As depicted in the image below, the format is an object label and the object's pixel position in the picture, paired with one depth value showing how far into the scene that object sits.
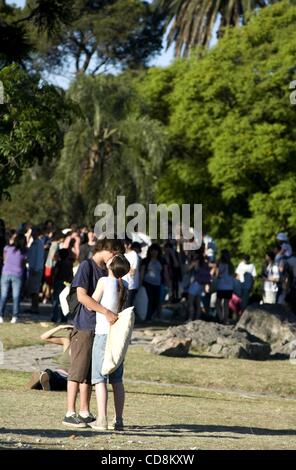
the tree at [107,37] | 72.94
